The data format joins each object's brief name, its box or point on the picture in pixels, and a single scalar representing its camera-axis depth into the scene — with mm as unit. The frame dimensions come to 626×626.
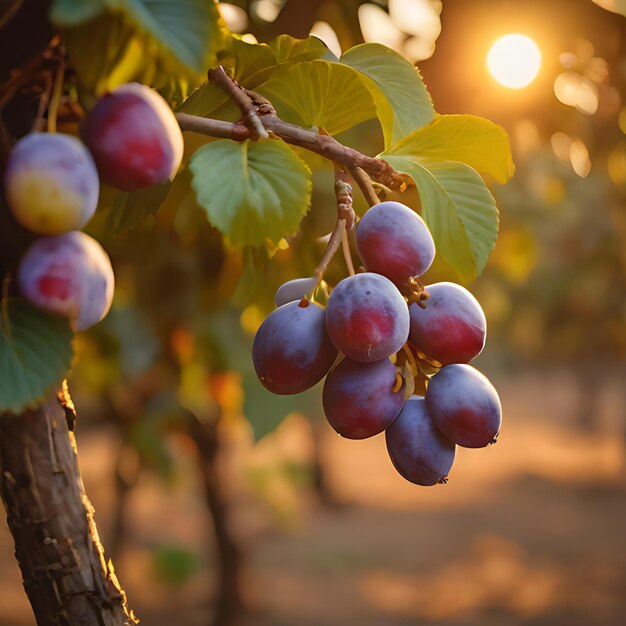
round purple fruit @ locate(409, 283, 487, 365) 572
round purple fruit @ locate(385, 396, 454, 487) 581
